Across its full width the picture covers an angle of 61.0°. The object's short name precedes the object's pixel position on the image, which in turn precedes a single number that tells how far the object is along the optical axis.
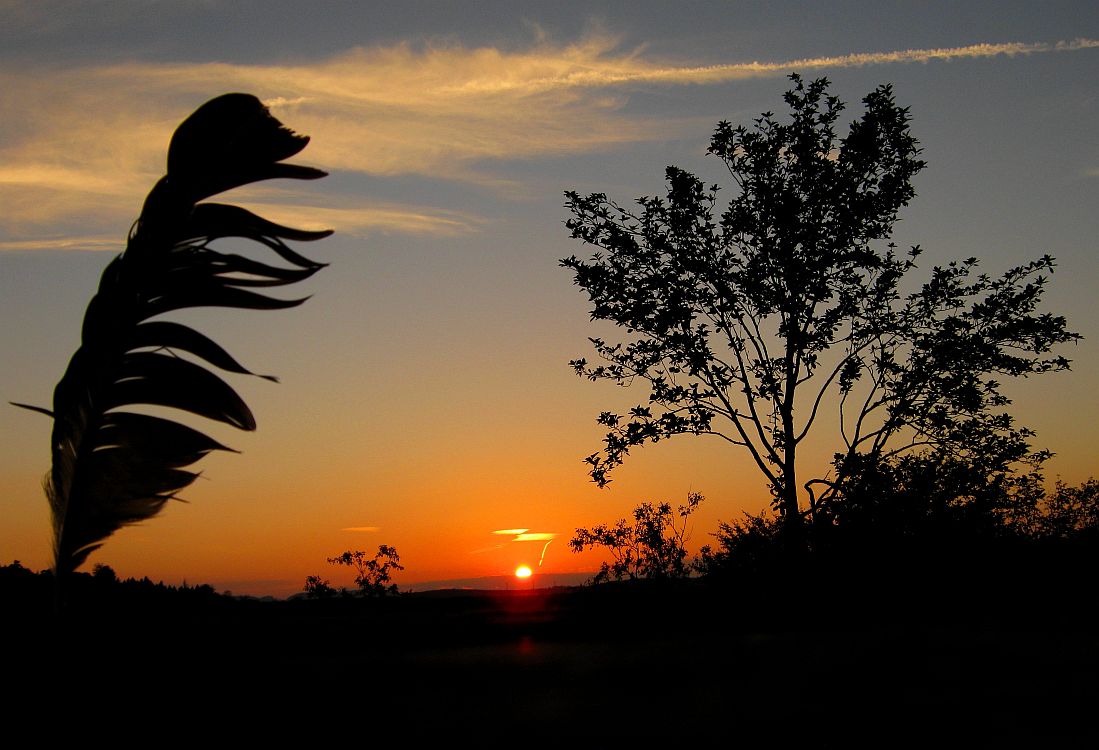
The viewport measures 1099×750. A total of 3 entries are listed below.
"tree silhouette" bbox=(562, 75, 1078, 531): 15.73
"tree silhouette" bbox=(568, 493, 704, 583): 17.75
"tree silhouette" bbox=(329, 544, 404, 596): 17.75
